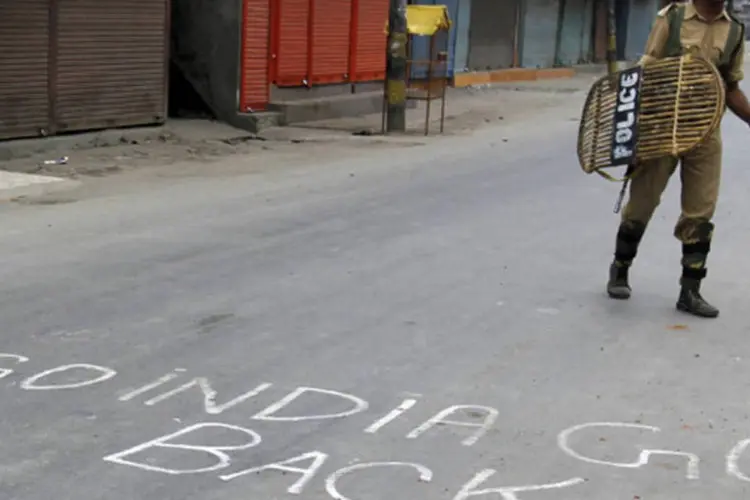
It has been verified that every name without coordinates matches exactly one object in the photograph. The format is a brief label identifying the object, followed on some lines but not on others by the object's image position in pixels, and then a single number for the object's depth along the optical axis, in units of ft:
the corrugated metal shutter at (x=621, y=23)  144.56
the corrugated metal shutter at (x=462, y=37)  97.25
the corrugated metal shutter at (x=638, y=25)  148.15
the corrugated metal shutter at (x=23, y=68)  44.96
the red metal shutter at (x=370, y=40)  69.62
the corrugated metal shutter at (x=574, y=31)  122.62
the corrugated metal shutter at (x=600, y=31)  133.18
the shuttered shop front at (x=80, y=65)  45.47
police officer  22.99
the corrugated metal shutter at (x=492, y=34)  101.71
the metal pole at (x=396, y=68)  57.57
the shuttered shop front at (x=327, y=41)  61.87
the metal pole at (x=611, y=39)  104.32
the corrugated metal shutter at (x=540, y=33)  112.37
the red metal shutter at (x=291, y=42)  61.46
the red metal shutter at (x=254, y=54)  57.57
